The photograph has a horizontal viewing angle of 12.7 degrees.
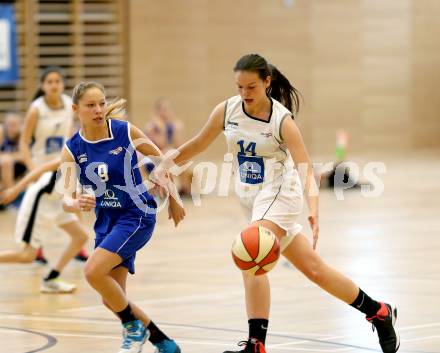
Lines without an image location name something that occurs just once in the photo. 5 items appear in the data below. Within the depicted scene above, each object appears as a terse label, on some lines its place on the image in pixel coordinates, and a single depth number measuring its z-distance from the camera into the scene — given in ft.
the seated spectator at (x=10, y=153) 92.71
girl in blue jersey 35.88
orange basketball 34.02
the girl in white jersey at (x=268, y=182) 35.20
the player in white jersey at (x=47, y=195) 52.85
